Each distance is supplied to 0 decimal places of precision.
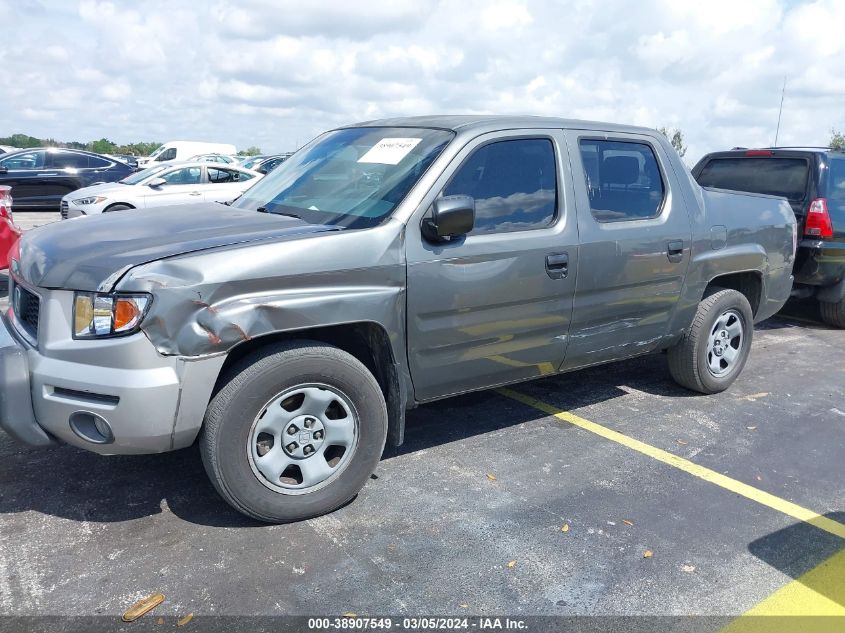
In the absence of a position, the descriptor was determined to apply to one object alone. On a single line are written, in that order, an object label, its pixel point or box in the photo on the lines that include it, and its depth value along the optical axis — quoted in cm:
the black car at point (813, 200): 709
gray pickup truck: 294
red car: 674
